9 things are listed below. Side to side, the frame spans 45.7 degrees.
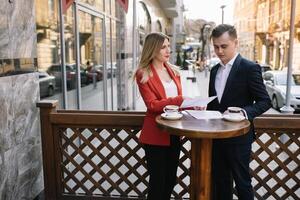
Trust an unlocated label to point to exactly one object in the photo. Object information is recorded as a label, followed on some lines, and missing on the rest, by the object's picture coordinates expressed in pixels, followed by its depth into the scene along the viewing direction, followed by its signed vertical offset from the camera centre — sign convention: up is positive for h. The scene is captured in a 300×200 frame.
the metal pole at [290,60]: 6.12 -0.15
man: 2.68 -0.34
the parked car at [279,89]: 10.85 -1.24
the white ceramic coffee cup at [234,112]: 2.55 -0.43
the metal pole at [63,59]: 5.18 -0.09
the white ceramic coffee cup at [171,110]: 2.69 -0.44
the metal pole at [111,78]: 8.75 -0.64
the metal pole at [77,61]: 5.75 -0.14
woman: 2.94 -0.38
